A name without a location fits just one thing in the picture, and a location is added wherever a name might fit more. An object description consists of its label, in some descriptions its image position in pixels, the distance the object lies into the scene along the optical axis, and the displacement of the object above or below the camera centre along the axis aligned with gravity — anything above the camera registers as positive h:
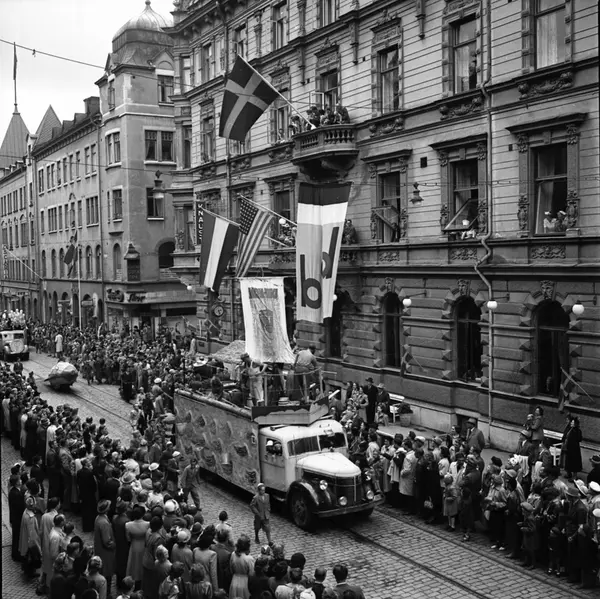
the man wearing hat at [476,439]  20.09 -4.64
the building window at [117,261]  55.00 +0.10
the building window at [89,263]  60.01 +0.01
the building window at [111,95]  54.72 +11.48
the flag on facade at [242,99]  25.75 +5.21
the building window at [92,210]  58.68 +3.89
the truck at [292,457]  16.36 -4.31
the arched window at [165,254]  54.34 +0.51
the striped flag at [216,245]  27.83 +0.56
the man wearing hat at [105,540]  13.20 -4.57
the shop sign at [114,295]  53.65 -2.21
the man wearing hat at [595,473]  15.09 -4.14
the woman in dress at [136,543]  12.79 -4.50
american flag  26.62 +0.88
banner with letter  20.95 +0.37
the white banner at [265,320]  19.06 -1.46
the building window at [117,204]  54.16 +3.97
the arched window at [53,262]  70.38 +0.17
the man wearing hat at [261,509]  15.33 -4.78
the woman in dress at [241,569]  11.45 -4.44
